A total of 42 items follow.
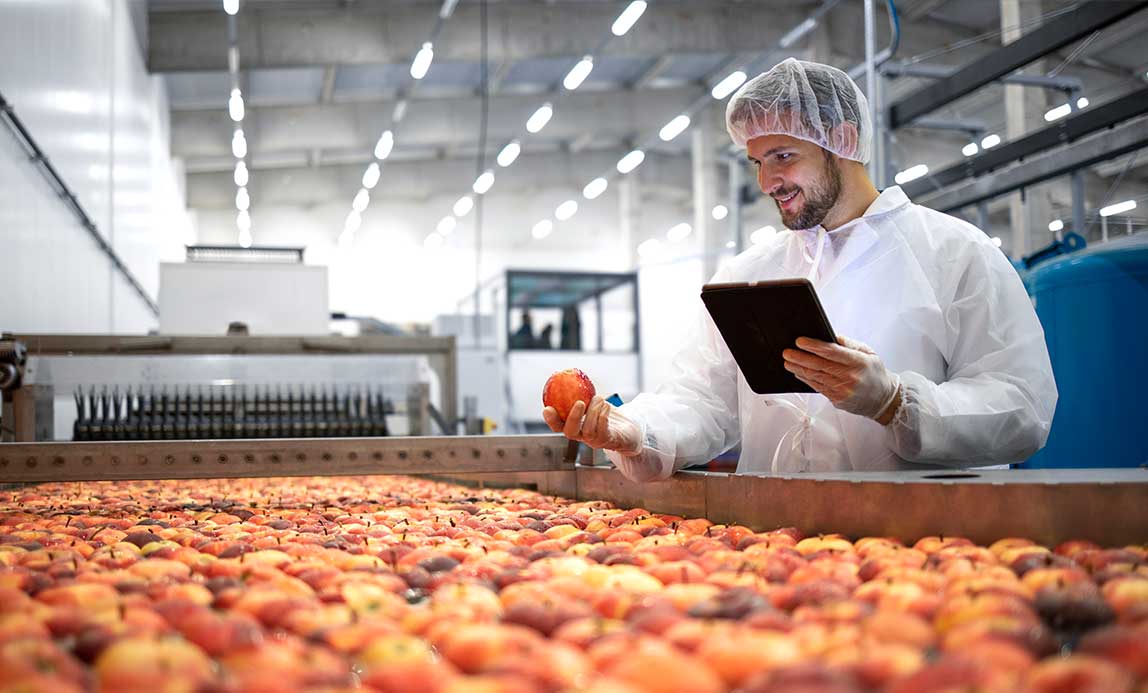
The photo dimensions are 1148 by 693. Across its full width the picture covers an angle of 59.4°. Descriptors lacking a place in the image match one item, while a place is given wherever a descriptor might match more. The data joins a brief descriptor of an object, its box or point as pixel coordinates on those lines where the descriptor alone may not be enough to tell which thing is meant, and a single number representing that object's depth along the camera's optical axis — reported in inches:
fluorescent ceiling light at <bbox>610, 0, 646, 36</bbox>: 389.7
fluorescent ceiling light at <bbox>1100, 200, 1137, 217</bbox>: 228.4
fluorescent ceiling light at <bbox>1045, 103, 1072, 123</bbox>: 258.7
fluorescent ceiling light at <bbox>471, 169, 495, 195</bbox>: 710.8
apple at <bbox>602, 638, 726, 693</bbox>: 34.6
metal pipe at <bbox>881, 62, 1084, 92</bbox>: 236.3
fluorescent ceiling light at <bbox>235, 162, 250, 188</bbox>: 683.7
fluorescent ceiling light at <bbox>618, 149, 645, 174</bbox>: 721.0
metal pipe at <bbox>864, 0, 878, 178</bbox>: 192.9
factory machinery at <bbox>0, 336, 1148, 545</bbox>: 62.9
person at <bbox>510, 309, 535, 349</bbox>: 536.7
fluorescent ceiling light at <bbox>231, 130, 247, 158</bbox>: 598.5
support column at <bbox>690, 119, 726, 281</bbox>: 705.6
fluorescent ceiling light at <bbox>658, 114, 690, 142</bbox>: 627.0
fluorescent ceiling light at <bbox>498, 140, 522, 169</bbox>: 693.0
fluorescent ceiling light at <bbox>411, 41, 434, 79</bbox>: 443.5
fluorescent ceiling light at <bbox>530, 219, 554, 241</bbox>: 887.5
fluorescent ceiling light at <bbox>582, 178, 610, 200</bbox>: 811.4
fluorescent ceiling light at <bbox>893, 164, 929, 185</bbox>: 552.5
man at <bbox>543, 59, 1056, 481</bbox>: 91.0
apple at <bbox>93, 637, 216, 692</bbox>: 34.2
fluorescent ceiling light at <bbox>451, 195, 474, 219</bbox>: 816.9
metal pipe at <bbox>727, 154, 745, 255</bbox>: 367.7
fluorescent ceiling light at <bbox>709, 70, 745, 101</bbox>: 476.7
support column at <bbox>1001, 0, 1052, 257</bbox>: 361.4
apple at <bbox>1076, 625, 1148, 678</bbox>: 35.0
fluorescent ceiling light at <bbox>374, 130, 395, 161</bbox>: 648.9
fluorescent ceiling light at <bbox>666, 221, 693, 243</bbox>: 909.8
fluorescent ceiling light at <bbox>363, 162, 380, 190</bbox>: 723.4
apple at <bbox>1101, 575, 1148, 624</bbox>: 42.0
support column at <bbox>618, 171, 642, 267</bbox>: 828.6
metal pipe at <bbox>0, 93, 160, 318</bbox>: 224.8
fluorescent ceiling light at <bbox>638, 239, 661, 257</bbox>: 914.0
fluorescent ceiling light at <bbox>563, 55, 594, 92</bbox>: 490.2
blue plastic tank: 166.2
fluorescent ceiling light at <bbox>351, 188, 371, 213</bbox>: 804.1
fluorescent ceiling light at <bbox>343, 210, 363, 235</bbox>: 850.1
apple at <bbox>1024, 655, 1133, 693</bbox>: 31.9
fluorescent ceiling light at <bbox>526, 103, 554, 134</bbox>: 588.4
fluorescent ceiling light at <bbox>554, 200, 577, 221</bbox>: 856.3
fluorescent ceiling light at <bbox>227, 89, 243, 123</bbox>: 510.3
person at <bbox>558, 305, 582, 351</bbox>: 559.5
